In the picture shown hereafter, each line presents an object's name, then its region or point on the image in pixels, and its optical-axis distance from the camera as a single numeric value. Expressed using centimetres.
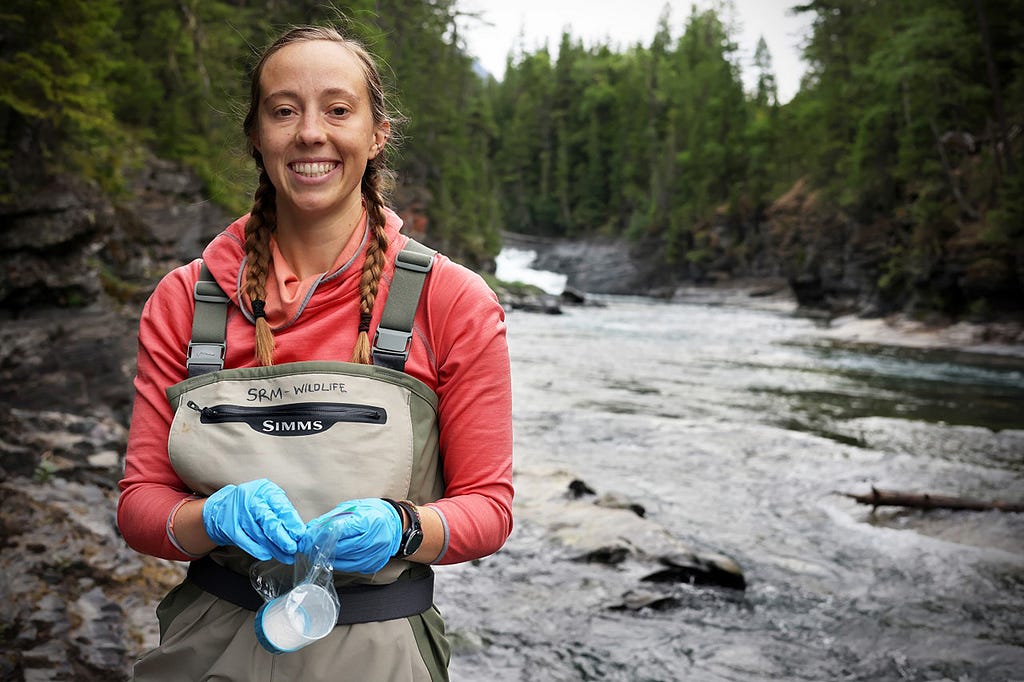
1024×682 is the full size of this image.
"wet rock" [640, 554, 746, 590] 602
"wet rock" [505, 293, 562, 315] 3756
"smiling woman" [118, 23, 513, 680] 158
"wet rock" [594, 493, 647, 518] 751
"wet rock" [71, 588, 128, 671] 372
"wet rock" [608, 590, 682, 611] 557
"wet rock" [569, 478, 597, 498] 796
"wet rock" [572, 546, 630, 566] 626
